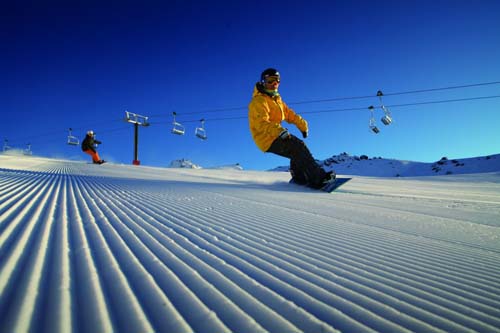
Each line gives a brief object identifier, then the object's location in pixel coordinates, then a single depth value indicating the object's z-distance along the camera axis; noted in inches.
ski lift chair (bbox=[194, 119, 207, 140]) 640.5
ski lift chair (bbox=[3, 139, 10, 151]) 1429.9
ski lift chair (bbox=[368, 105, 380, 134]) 393.7
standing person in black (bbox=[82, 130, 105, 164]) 423.8
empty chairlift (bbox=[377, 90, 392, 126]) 389.0
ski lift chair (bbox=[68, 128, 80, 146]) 847.7
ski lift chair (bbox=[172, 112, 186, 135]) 697.0
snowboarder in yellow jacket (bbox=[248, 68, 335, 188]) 157.5
